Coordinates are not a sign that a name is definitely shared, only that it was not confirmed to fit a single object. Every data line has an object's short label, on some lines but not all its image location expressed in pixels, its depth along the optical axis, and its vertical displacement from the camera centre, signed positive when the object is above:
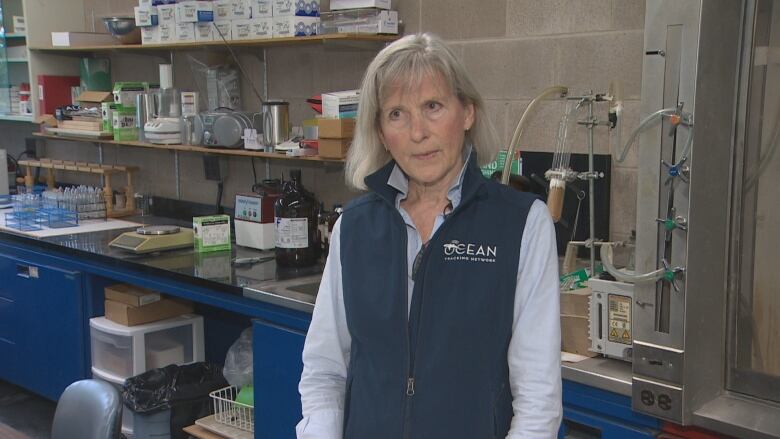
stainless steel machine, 1.65 -0.23
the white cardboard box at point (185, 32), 3.61 +0.32
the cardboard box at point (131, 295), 3.33 -0.78
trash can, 3.12 -1.13
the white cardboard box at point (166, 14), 3.68 +0.41
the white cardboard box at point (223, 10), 3.45 +0.41
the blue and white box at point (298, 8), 3.14 +0.38
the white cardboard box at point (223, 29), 3.46 +0.32
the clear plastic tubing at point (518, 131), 2.12 -0.06
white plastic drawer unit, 3.32 -1.01
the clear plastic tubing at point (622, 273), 1.75 -0.37
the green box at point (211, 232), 3.38 -0.53
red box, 4.52 +0.08
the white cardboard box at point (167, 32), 3.69 +0.33
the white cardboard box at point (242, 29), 3.36 +0.32
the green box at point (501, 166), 2.48 -0.19
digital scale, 3.30 -0.55
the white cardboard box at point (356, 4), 3.00 +0.38
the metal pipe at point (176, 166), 4.25 -0.32
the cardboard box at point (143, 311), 3.33 -0.86
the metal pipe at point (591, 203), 2.14 -0.26
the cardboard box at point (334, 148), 2.99 -0.15
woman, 1.35 -0.31
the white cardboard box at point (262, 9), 3.25 +0.39
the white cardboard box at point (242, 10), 3.36 +0.40
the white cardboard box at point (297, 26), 3.15 +0.31
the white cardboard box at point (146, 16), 3.77 +0.41
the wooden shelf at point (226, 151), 3.28 -0.20
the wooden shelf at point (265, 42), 3.00 +0.26
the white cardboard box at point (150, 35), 3.79 +0.33
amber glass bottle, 3.07 -0.46
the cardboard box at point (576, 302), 2.01 -0.48
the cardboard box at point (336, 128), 2.96 -0.08
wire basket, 3.00 -1.15
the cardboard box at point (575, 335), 2.00 -0.56
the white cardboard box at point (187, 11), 3.55 +0.41
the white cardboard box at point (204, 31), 3.53 +0.32
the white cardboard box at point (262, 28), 3.26 +0.31
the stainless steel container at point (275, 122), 3.36 -0.07
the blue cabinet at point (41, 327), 3.51 -1.00
